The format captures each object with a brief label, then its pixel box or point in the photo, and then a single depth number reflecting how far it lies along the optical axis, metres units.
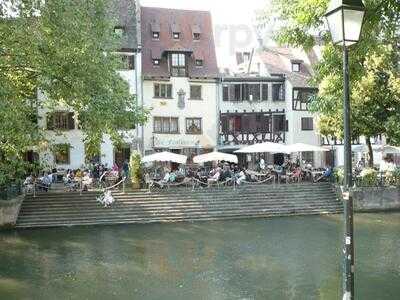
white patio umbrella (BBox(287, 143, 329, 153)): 37.22
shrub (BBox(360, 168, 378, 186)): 32.56
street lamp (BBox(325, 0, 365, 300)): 6.61
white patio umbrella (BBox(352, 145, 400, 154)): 43.58
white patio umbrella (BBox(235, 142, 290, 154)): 37.03
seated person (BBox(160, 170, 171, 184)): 32.50
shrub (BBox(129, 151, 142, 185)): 31.59
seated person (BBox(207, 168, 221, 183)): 33.06
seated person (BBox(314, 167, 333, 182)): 34.91
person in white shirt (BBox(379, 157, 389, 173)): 33.85
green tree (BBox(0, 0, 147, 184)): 17.48
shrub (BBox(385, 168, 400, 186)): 33.03
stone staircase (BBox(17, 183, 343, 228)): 28.59
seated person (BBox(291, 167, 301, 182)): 35.00
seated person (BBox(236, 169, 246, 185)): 33.34
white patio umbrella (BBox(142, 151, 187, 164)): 35.19
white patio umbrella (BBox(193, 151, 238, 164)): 36.28
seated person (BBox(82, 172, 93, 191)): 31.05
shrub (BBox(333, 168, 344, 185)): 33.72
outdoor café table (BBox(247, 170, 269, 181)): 34.91
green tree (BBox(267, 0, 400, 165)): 10.06
